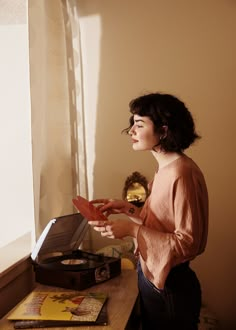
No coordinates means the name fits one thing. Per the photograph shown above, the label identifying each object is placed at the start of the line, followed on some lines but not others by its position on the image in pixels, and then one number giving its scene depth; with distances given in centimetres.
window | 163
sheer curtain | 139
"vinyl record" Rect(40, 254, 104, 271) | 130
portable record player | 125
